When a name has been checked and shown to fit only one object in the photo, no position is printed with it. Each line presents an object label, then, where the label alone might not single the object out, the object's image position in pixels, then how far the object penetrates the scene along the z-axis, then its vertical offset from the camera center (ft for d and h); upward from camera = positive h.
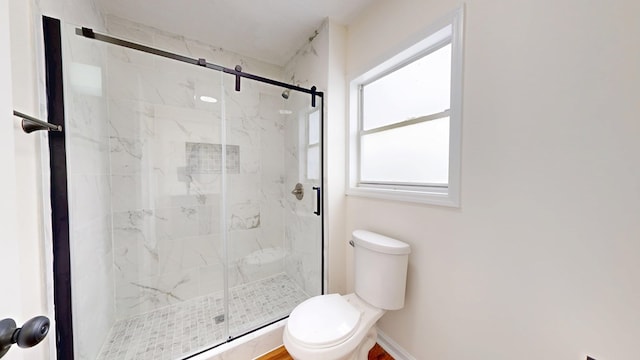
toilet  3.38 -2.59
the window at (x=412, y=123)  3.63 +1.07
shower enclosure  4.51 -0.79
